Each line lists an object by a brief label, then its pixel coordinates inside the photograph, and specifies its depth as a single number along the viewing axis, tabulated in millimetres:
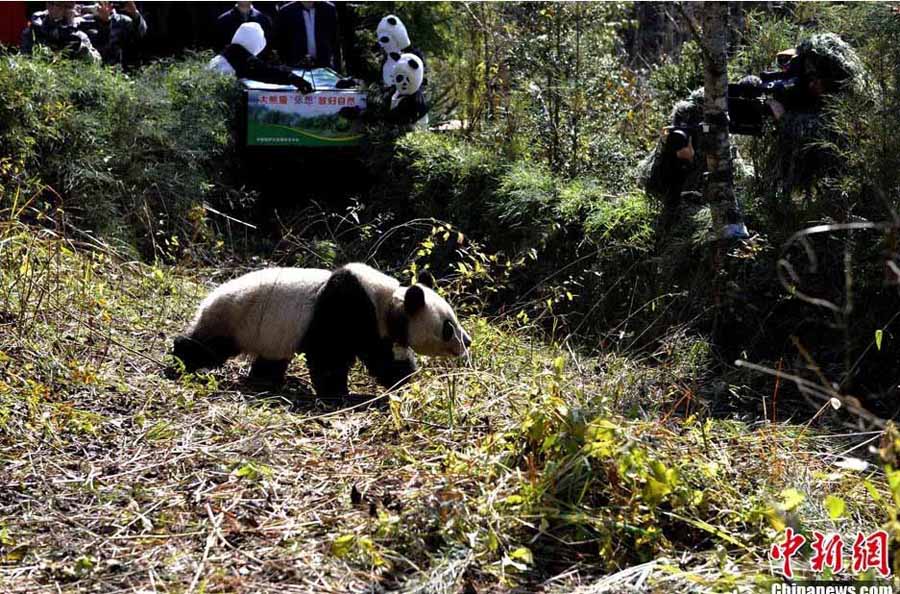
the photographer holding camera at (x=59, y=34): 11312
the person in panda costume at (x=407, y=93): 11906
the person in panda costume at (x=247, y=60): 12242
